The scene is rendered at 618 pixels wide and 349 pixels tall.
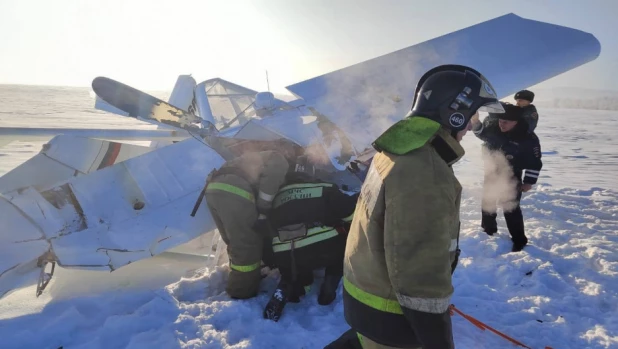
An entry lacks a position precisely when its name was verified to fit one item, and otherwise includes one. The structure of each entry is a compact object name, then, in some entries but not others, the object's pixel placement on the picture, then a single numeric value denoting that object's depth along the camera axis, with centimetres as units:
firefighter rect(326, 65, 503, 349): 132
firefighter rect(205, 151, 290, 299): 330
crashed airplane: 340
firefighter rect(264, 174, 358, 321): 335
